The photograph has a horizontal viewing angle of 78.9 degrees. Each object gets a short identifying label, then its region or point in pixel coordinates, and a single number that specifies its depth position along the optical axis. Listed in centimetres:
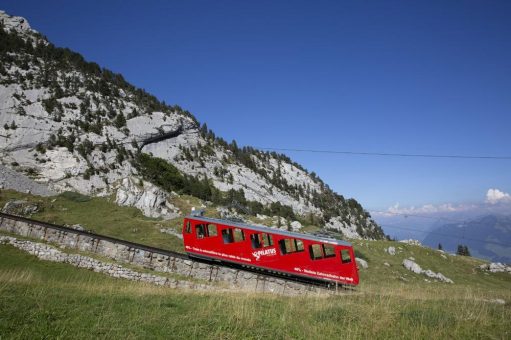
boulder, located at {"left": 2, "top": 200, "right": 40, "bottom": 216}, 3419
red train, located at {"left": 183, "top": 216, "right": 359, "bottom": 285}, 1977
